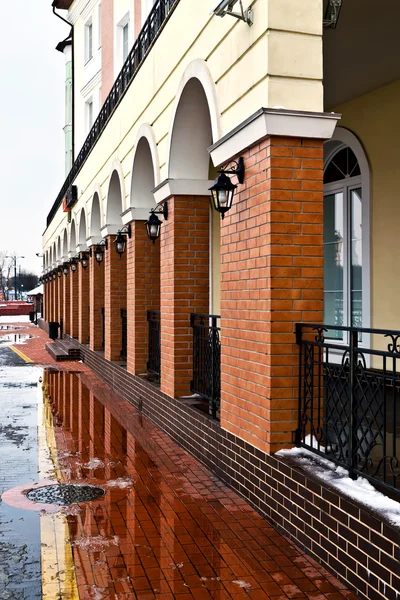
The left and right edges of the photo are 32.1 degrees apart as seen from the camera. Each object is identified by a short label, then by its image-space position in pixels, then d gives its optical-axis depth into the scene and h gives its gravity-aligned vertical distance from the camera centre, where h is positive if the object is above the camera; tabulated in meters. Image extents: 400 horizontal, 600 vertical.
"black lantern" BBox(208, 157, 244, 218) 6.02 +0.99
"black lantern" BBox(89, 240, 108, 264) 16.59 +1.17
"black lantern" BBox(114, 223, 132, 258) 13.05 +1.11
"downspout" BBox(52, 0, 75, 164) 25.89 +8.99
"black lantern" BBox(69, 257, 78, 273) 23.16 +1.23
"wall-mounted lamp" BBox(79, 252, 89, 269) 19.56 +1.16
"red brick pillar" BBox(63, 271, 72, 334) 26.31 -0.11
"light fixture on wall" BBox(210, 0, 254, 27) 5.68 +2.38
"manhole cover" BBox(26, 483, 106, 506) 6.19 -1.77
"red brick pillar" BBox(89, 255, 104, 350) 17.31 -0.13
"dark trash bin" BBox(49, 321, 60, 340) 26.58 -1.10
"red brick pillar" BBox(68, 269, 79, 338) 23.42 -0.16
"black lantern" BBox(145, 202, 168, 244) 10.03 +1.08
